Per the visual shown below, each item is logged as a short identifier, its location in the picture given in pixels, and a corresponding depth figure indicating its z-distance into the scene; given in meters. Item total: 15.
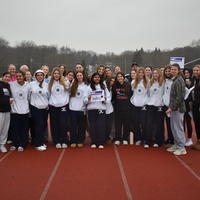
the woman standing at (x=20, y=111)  6.17
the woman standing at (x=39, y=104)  6.27
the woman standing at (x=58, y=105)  6.42
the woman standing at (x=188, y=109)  6.65
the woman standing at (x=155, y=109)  6.40
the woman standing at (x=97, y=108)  6.45
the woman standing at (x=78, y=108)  6.48
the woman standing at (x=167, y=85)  6.33
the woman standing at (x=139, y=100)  6.56
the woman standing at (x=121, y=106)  6.75
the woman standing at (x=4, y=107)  5.99
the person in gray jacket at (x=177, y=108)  5.77
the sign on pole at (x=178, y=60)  11.40
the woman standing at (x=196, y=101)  6.50
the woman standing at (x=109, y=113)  6.80
